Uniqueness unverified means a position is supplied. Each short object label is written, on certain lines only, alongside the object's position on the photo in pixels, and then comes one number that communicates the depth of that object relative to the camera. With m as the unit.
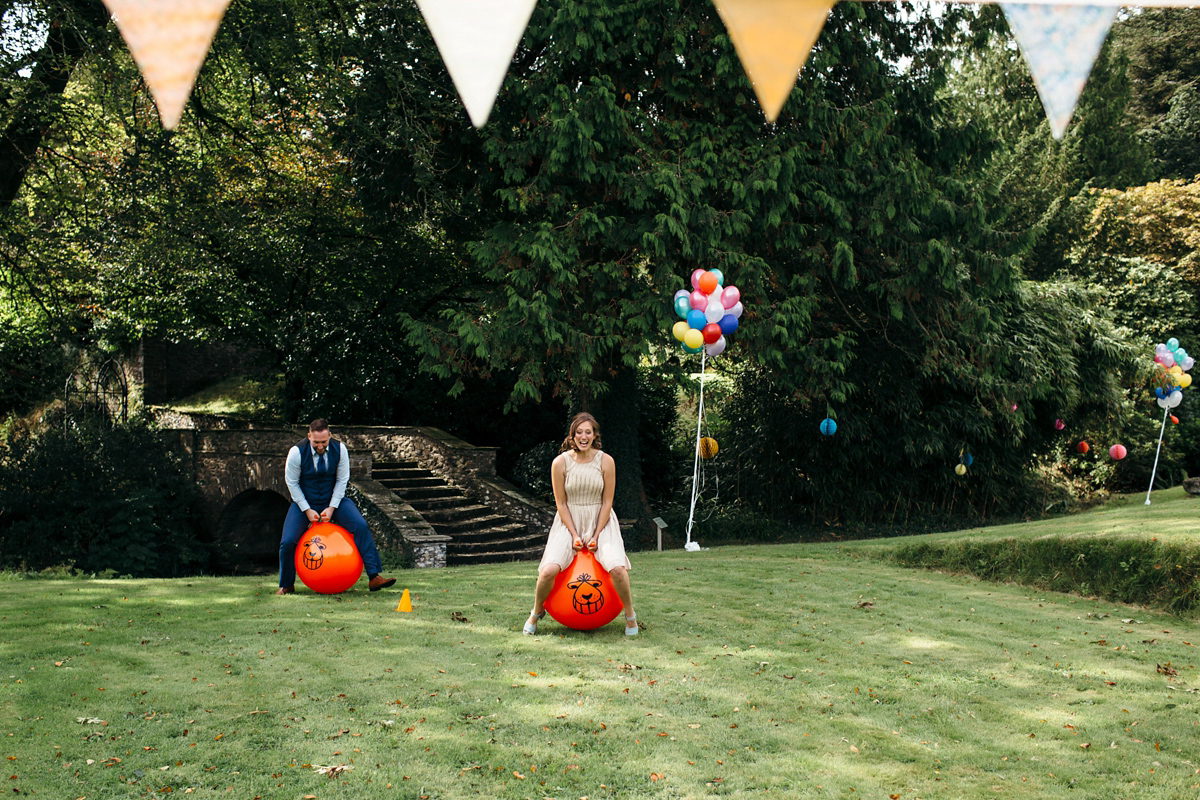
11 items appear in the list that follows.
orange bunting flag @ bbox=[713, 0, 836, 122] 3.54
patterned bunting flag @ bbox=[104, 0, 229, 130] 3.43
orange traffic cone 8.20
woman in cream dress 6.91
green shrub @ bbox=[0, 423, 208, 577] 14.82
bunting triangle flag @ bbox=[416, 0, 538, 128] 3.57
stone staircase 15.10
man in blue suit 8.68
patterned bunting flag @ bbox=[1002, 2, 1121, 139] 3.49
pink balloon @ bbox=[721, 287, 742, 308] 12.63
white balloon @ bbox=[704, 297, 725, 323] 12.71
